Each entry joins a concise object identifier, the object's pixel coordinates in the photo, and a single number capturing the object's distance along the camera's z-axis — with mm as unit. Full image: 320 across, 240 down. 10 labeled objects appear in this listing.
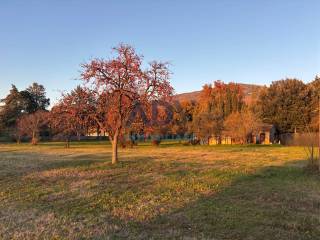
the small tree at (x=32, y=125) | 43526
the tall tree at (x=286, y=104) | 40369
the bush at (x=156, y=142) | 39994
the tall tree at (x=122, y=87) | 13817
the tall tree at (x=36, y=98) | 61196
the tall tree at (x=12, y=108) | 54385
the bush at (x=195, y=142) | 41027
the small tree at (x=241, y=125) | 36838
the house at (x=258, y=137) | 39913
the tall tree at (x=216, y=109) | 39111
